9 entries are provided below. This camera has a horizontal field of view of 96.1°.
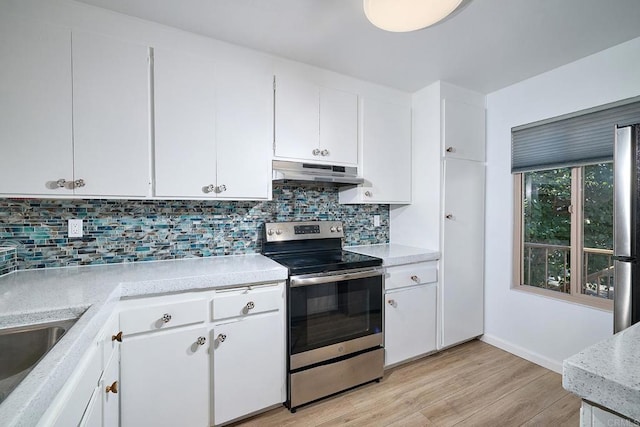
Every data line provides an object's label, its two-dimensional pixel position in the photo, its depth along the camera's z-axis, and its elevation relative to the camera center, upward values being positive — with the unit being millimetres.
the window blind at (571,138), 1999 +570
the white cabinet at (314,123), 2098 +687
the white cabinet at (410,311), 2230 -807
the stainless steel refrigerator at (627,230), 1364 -97
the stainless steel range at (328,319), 1814 -729
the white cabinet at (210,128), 1739 +544
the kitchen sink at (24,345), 940 -460
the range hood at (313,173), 2040 +291
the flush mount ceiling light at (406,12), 1217 +871
